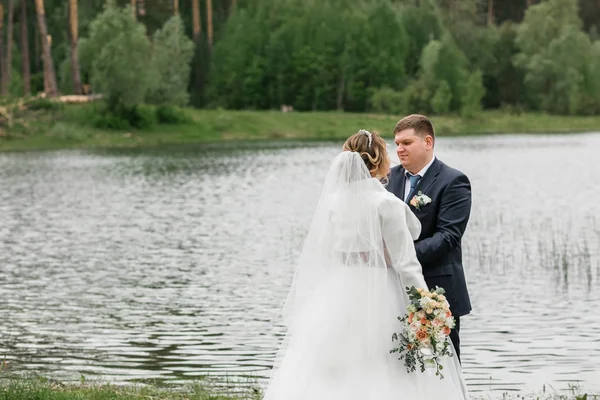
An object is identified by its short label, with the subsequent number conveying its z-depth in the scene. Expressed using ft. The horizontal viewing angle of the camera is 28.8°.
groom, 25.67
